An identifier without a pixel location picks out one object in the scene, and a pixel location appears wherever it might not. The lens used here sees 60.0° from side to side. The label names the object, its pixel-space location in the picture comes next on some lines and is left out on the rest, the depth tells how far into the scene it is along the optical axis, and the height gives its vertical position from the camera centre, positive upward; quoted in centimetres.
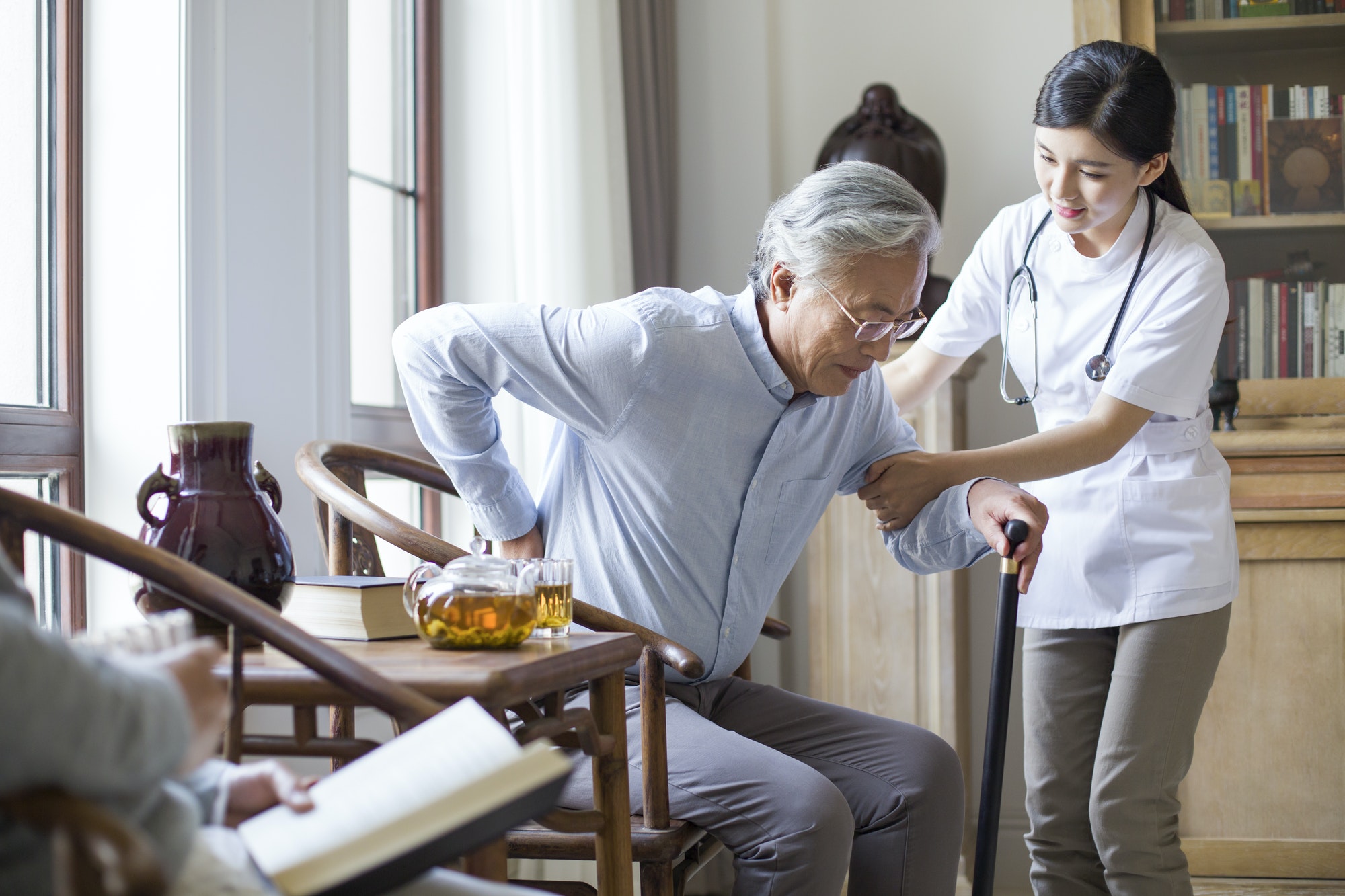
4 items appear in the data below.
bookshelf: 222 -45
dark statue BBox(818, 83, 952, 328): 253 +69
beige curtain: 268 +79
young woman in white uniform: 153 -4
